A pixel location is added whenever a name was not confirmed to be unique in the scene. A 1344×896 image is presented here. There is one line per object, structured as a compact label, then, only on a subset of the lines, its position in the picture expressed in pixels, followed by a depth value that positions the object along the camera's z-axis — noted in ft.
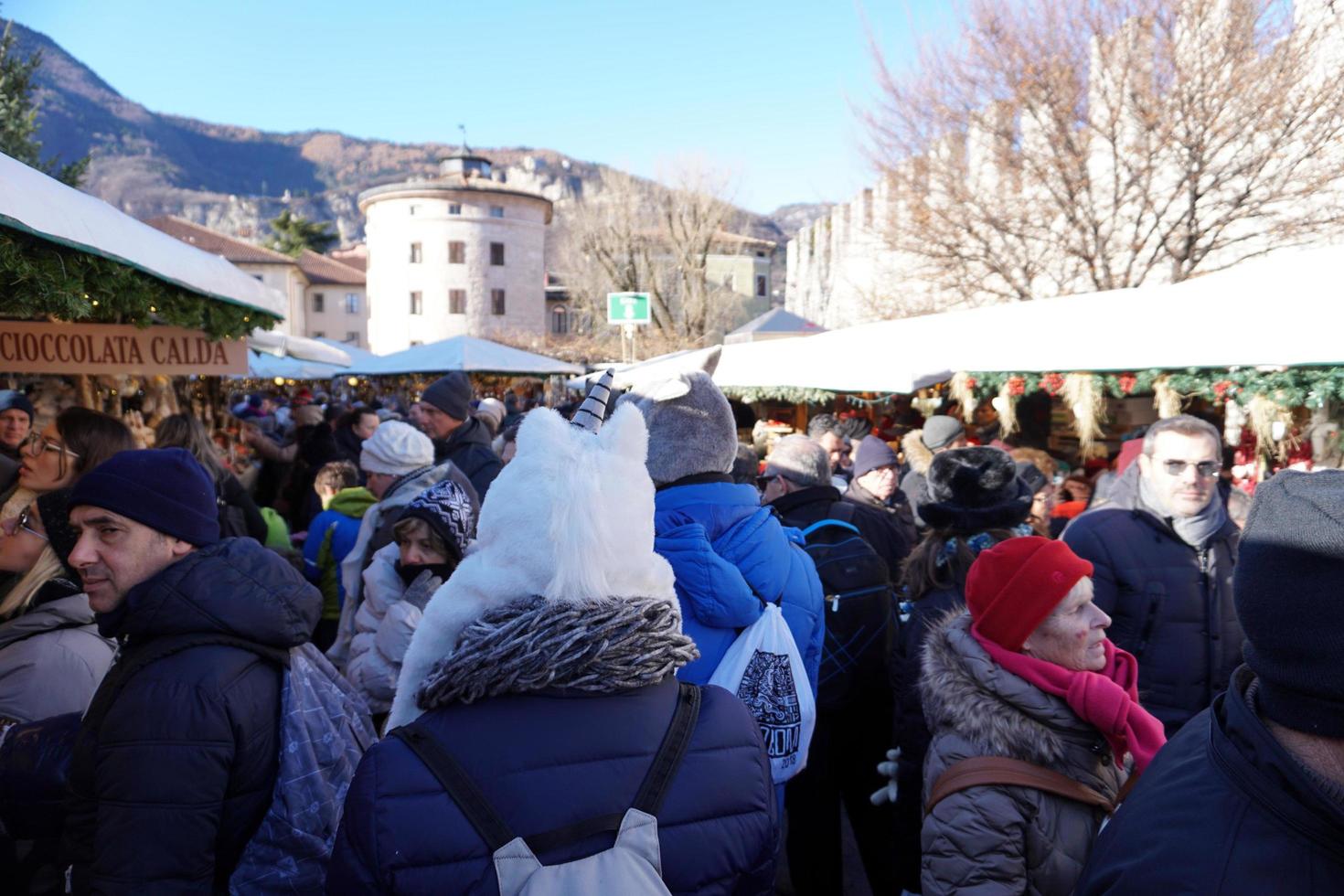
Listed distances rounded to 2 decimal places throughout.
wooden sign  12.35
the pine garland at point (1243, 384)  13.94
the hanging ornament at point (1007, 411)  21.85
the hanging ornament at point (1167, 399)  16.84
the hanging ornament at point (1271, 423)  15.15
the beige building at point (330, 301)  213.66
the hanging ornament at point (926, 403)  26.78
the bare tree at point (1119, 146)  35.35
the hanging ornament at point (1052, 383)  19.61
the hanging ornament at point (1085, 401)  18.60
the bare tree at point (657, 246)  115.65
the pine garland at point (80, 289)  8.67
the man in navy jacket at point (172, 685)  5.23
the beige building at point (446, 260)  164.76
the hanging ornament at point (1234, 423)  17.02
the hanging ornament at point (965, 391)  22.24
